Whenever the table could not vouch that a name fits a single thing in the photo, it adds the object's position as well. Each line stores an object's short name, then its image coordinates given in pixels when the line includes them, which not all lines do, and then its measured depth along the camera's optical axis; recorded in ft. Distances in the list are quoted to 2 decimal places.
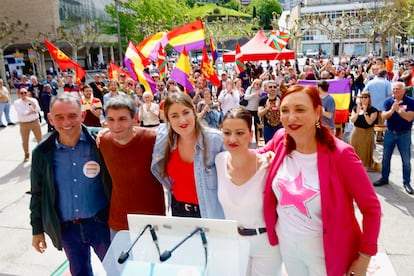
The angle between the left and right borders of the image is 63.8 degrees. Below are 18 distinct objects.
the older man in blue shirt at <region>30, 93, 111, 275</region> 8.25
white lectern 4.61
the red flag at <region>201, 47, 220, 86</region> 31.45
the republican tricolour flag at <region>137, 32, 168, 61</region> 35.42
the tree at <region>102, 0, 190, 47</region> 118.73
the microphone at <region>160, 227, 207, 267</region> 4.71
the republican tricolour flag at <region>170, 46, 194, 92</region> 25.93
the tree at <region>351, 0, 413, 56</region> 107.96
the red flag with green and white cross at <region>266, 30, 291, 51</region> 43.49
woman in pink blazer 6.05
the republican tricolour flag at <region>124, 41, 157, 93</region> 27.99
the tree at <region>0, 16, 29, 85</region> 88.02
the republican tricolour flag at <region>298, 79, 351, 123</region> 25.12
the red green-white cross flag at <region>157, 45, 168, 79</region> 37.47
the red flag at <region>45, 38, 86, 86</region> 29.80
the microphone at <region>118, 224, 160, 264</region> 4.77
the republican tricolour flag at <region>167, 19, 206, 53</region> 30.73
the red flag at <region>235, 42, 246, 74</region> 41.09
